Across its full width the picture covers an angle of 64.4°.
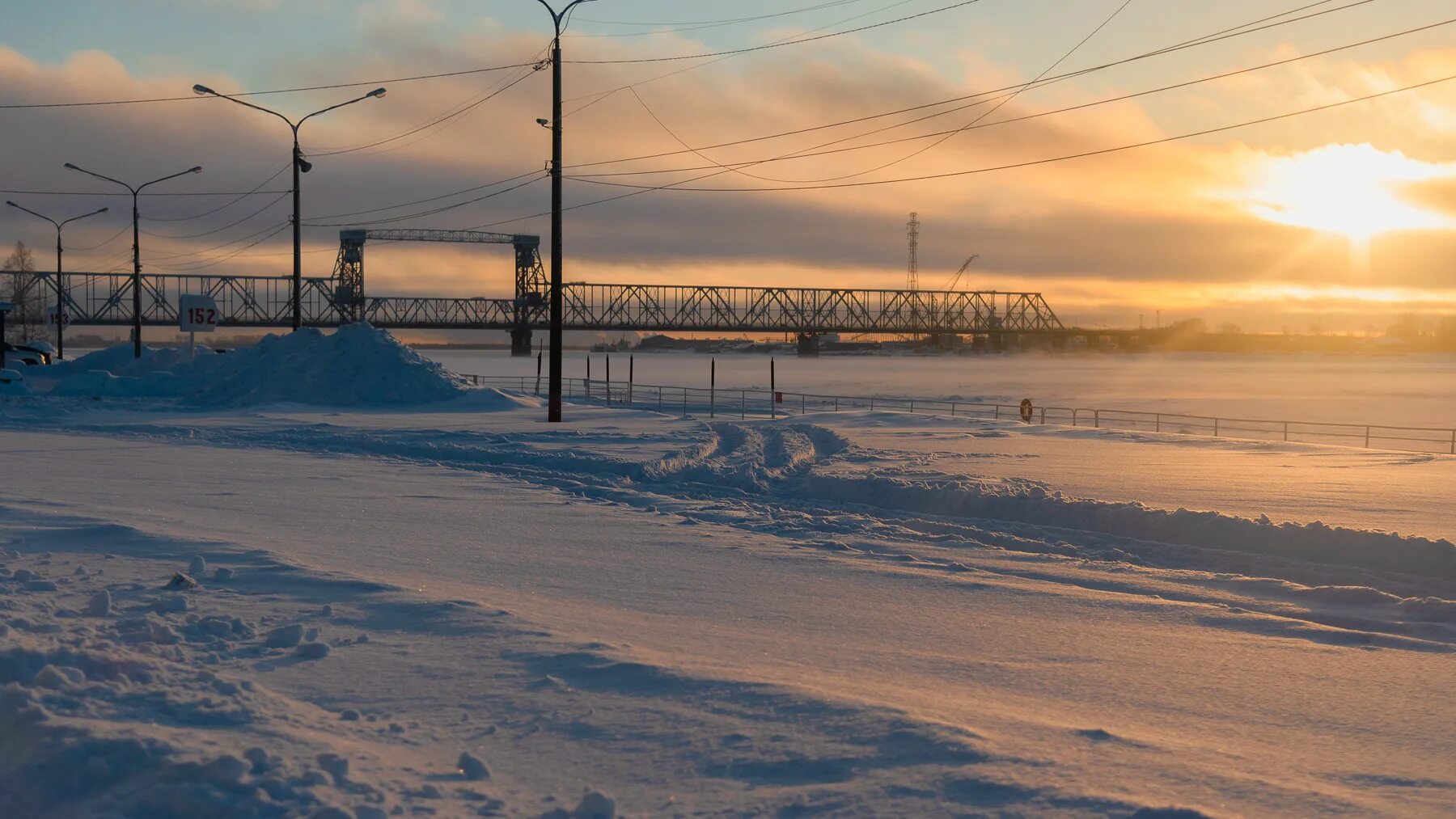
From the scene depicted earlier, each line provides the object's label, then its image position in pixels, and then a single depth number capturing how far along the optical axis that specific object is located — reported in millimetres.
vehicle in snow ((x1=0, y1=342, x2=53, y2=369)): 65000
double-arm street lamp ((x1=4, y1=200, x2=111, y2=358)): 81875
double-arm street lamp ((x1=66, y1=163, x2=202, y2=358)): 59122
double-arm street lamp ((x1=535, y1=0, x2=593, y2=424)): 31969
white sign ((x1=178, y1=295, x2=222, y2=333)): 45906
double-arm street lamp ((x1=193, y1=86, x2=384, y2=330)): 39688
